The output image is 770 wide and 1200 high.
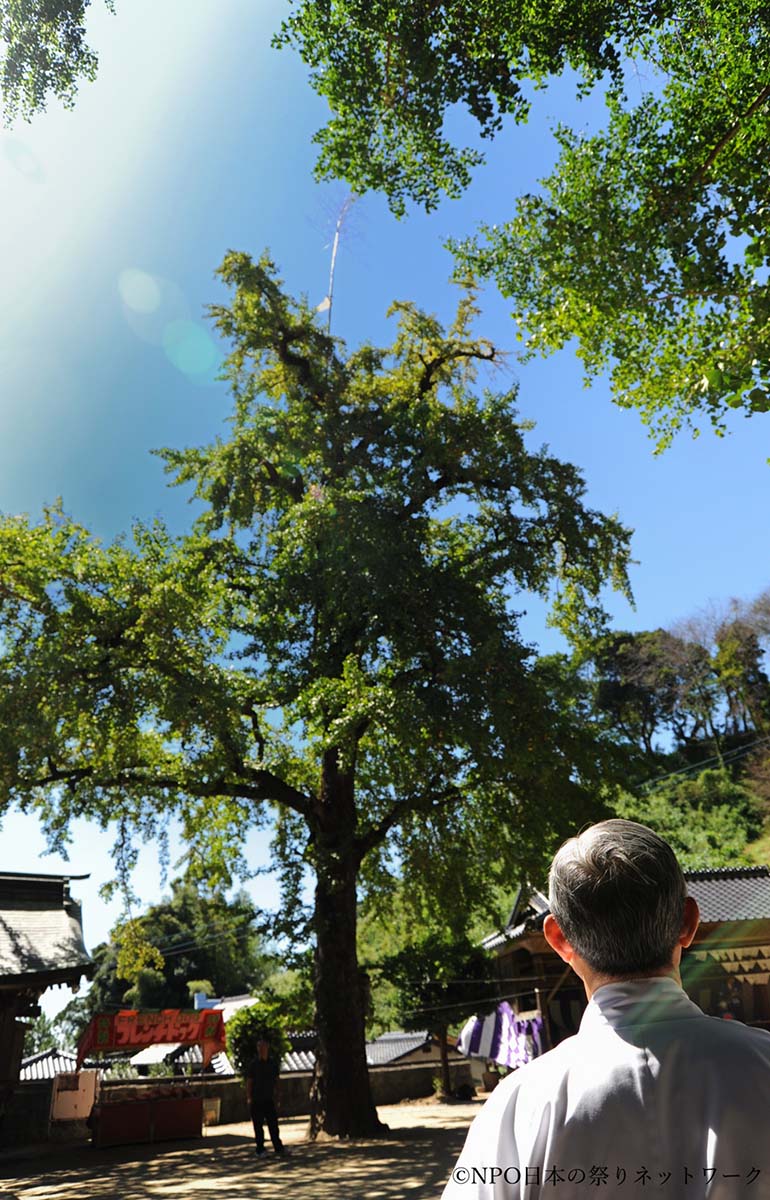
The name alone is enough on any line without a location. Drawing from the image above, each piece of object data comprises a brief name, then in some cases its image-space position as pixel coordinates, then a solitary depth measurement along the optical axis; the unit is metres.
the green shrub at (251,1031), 22.59
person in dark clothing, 13.16
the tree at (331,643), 12.82
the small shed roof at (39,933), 14.77
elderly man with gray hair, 1.33
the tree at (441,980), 22.48
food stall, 15.59
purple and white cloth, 16.48
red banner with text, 15.65
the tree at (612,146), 8.81
